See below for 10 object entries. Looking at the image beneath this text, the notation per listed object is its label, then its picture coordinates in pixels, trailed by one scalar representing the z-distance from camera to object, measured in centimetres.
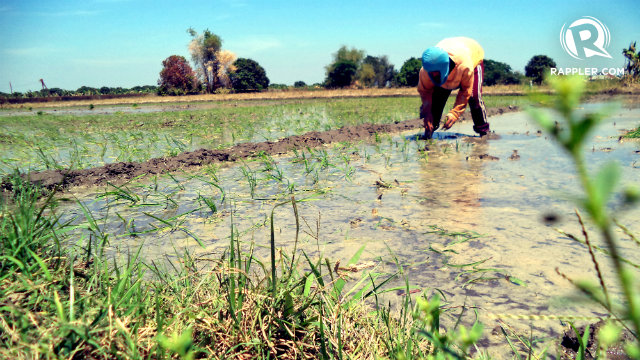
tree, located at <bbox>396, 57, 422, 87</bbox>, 6431
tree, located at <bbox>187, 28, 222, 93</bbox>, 4794
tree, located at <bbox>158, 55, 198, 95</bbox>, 5498
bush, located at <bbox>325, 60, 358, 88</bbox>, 6481
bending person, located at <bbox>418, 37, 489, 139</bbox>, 612
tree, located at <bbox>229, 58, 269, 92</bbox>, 6385
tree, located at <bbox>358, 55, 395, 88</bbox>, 7686
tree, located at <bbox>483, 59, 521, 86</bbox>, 6616
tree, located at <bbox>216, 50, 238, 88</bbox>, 4912
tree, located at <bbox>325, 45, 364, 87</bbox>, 6506
